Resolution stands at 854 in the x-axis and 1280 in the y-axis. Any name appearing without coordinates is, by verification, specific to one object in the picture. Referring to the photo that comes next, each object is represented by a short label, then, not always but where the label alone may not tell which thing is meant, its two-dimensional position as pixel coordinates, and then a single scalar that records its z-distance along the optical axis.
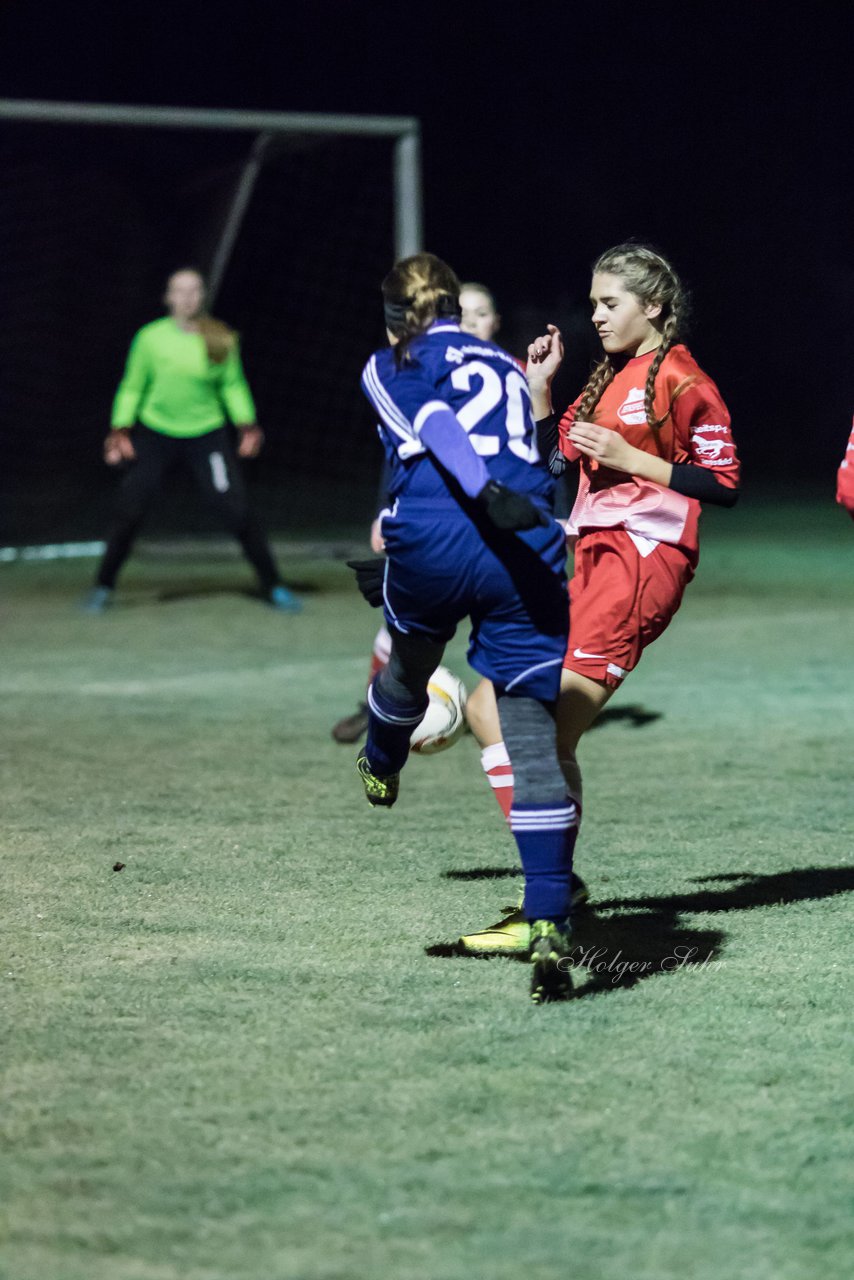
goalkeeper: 22.73
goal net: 31.44
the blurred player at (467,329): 13.44
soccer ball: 10.20
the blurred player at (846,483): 8.26
